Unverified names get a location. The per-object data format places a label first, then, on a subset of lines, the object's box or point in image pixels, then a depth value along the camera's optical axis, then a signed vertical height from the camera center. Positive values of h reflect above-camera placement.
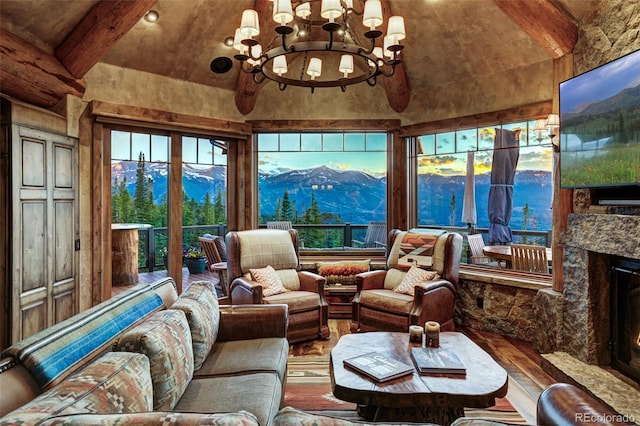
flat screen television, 2.45 +0.60
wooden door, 3.03 -0.12
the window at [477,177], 4.79 +0.52
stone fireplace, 2.56 -0.80
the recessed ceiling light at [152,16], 3.83 +2.01
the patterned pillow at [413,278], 4.01 -0.70
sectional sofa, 1.10 -0.57
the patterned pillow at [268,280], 3.91 -0.69
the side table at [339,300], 4.72 -1.08
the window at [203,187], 4.82 +0.35
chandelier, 2.43 +1.26
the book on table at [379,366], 2.10 -0.89
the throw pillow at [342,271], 4.82 -0.73
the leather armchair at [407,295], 3.71 -0.81
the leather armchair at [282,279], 3.76 -0.69
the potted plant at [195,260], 4.87 -0.59
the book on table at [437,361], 2.15 -0.88
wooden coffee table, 1.93 -0.91
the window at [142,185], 4.32 +0.35
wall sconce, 3.36 +0.76
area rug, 2.52 -1.32
